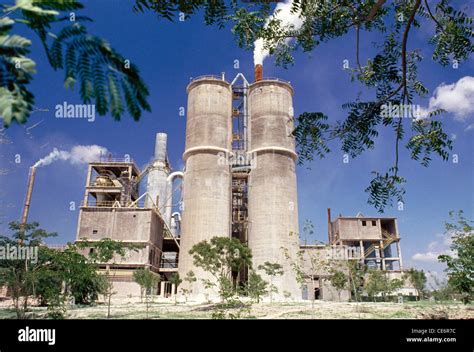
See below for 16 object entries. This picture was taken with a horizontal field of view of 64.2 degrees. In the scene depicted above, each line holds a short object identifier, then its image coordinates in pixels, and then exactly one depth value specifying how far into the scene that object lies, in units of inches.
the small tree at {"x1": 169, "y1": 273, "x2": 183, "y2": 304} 1456.0
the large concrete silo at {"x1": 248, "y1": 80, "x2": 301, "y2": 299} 1589.6
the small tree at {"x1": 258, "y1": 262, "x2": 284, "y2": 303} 1378.0
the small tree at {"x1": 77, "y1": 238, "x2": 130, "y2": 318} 1007.6
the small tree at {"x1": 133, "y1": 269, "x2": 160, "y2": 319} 1305.5
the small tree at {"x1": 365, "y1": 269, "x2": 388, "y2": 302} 1529.3
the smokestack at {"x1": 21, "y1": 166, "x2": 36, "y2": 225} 1732.3
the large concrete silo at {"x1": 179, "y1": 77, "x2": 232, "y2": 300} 1596.2
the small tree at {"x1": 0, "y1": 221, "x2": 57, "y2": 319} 669.9
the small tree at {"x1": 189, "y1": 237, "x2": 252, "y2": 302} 1182.3
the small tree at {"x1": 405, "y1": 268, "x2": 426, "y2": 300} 1745.8
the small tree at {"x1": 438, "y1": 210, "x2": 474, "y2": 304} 501.9
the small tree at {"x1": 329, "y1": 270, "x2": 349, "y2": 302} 1260.9
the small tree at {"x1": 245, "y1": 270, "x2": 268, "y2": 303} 1093.8
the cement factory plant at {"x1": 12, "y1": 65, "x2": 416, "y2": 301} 1600.6
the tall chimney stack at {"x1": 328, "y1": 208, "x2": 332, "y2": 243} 2219.5
